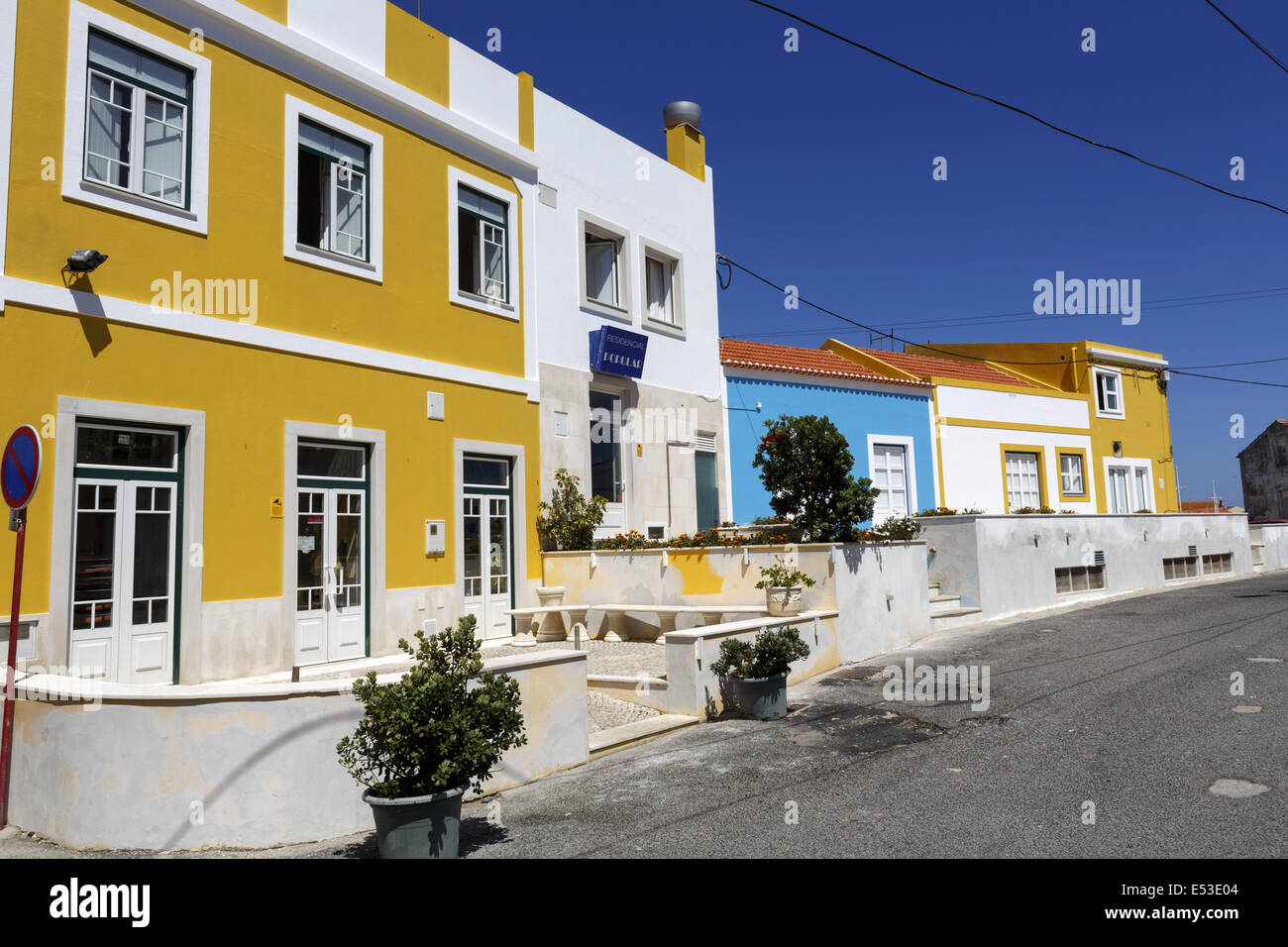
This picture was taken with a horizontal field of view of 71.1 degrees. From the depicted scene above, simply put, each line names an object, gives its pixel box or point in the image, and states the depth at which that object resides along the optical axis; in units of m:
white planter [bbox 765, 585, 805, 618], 11.73
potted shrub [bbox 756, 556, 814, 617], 11.75
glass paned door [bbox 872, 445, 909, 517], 21.86
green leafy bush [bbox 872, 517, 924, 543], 13.91
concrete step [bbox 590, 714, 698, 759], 8.34
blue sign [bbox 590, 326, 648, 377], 15.59
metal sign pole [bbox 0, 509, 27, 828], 6.50
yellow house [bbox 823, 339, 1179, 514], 23.84
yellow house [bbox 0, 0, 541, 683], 8.85
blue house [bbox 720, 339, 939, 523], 19.11
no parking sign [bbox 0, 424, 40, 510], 6.34
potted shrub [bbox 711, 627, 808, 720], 9.15
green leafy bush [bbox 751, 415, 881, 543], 12.64
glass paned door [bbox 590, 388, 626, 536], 15.85
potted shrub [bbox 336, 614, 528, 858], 5.24
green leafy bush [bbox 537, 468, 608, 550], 14.45
